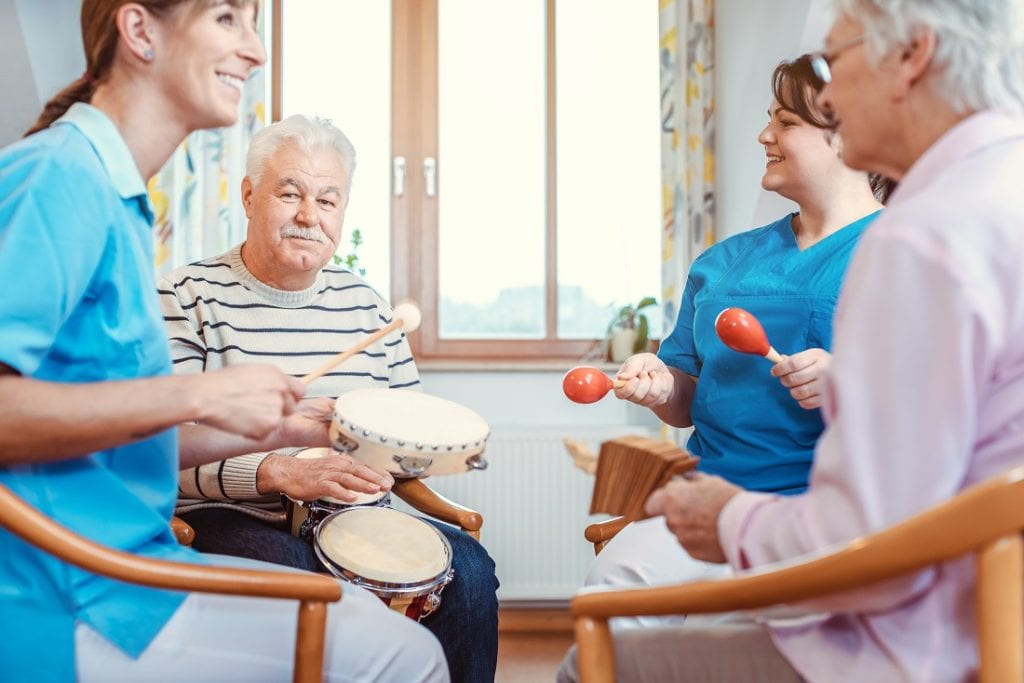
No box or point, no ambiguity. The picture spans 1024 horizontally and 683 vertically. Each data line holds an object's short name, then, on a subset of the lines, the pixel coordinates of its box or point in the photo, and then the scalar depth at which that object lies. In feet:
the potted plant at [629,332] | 12.67
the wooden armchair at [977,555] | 2.58
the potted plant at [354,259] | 12.44
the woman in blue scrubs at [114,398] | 3.47
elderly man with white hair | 6.10
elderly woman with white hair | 2.65
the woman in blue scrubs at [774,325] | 5.58
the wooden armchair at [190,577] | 3.37
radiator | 12.16
